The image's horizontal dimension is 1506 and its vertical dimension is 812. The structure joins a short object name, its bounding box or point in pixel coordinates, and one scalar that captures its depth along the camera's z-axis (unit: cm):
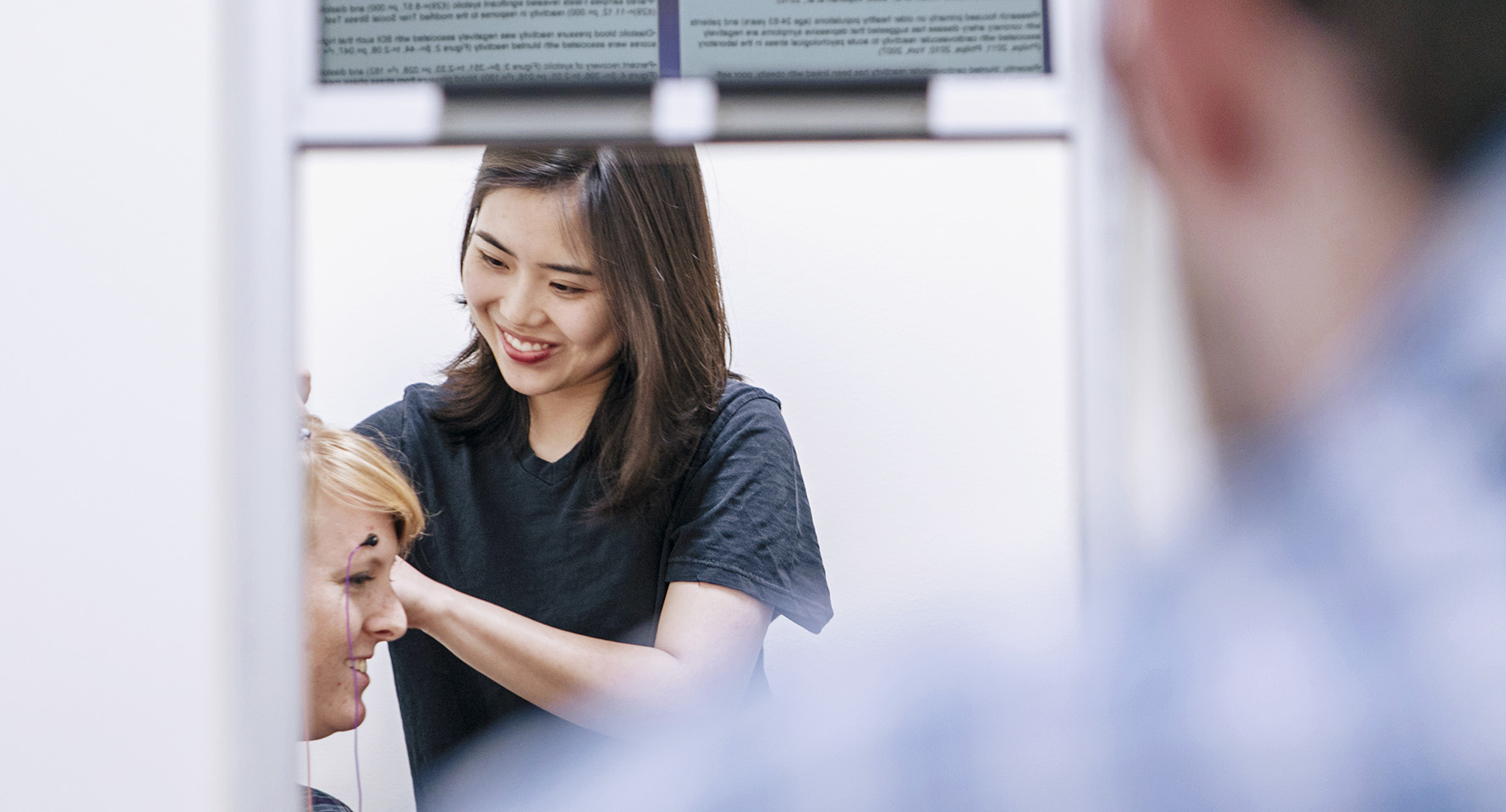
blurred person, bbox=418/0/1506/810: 57
